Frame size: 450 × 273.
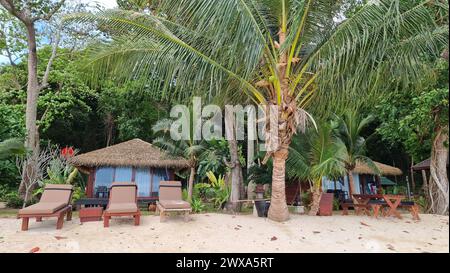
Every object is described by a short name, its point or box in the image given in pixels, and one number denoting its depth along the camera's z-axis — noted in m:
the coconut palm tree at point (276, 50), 5.64
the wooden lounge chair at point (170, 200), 6.87
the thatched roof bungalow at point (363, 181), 15.55
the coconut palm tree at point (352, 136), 11.90
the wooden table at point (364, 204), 8.21
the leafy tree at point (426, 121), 7.96
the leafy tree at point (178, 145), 10.83
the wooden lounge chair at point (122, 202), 6.29
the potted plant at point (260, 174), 10.05
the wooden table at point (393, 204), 7.72
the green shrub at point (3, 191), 12.80
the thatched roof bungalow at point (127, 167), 13.34
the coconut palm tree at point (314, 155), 8.05
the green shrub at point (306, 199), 10.11
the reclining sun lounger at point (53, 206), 5.86
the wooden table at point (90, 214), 6.93
